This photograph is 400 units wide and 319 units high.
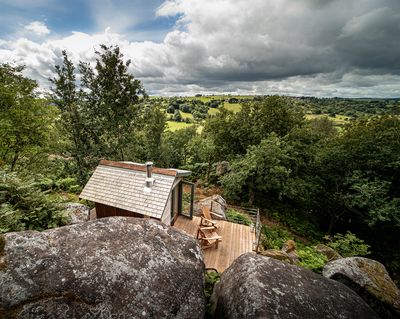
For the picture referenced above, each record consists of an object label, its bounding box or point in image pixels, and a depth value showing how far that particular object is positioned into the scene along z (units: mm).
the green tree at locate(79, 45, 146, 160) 18125
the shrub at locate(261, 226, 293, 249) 13798
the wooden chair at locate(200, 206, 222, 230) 11659
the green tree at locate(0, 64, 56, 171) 13077
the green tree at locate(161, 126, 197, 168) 34056
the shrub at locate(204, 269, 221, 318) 4078
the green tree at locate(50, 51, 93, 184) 16891
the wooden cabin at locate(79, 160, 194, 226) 9797
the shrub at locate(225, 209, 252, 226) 15002
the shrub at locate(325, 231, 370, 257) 11862
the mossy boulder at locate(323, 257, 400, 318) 4301
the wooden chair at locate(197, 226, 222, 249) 10336
